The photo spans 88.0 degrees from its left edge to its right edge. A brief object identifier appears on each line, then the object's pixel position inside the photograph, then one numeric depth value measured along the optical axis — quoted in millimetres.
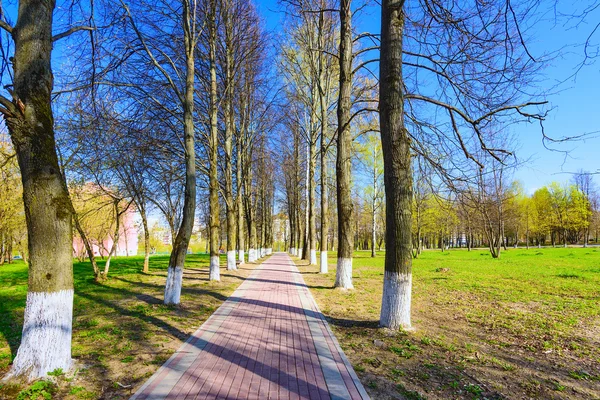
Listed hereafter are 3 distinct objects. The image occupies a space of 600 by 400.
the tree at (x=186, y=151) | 7770
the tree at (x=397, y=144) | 5332
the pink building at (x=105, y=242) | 20281
